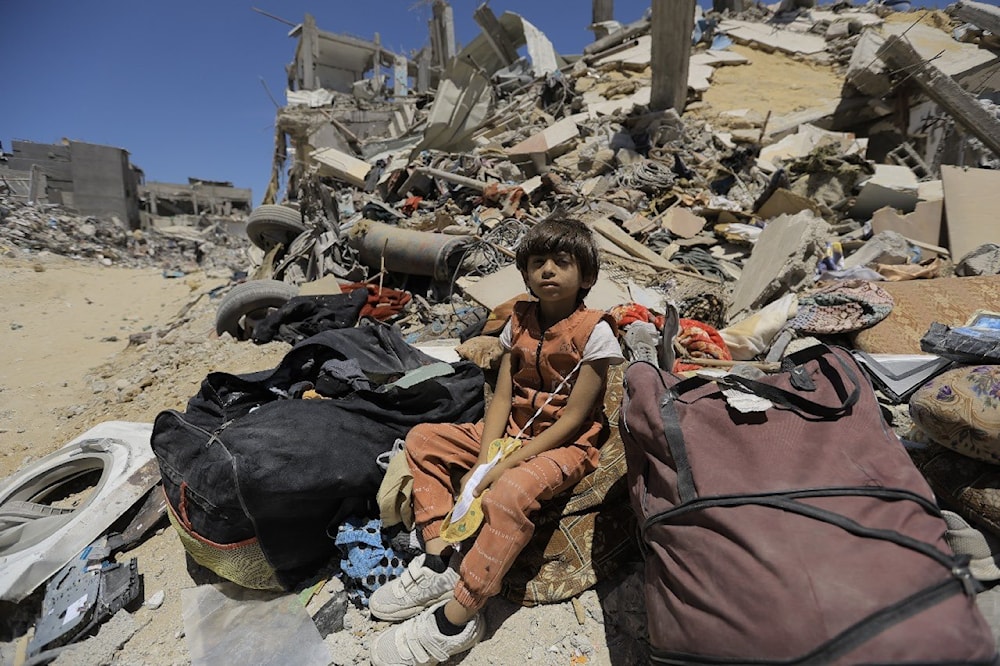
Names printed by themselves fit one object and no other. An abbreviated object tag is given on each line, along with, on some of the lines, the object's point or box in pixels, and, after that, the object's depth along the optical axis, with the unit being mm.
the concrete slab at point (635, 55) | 11289
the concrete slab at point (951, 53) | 6281
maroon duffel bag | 891
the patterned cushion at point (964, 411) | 1336
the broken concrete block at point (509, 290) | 3682
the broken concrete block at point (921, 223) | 4074
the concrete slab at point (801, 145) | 6070
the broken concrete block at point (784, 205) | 4659
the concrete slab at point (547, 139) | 7812
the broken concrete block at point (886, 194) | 4574
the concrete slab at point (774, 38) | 11109
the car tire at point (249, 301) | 4750
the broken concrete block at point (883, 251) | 3674
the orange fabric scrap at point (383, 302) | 4395
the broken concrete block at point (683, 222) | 4977
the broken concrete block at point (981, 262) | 3205
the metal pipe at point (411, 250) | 4645
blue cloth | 1828
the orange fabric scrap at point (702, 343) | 2748
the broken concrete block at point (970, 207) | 3789
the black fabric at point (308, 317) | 4102
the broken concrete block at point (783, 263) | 3459
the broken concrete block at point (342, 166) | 8656
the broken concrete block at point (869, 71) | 6491
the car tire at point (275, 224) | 6344
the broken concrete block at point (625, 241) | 4340
